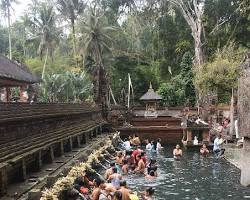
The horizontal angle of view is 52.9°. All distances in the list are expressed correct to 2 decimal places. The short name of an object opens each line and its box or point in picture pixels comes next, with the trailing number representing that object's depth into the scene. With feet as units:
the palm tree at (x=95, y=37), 107.21
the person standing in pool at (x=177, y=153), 59.38
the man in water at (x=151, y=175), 44.18
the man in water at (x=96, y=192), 27.98
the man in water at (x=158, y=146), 67.28
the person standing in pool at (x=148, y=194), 30.49
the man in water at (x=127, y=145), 63.20
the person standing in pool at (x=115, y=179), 33.47
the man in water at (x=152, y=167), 45.29
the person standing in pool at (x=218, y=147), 57.09
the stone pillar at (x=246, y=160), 20.69
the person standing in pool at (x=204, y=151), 61.08
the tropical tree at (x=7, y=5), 113.23
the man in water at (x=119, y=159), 47.58
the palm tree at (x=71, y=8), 127.41
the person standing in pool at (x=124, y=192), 27.76
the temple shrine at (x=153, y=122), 75.80
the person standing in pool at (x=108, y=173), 36.66
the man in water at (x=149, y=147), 64.28
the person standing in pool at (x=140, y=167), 46.27
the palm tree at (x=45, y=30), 122.16
